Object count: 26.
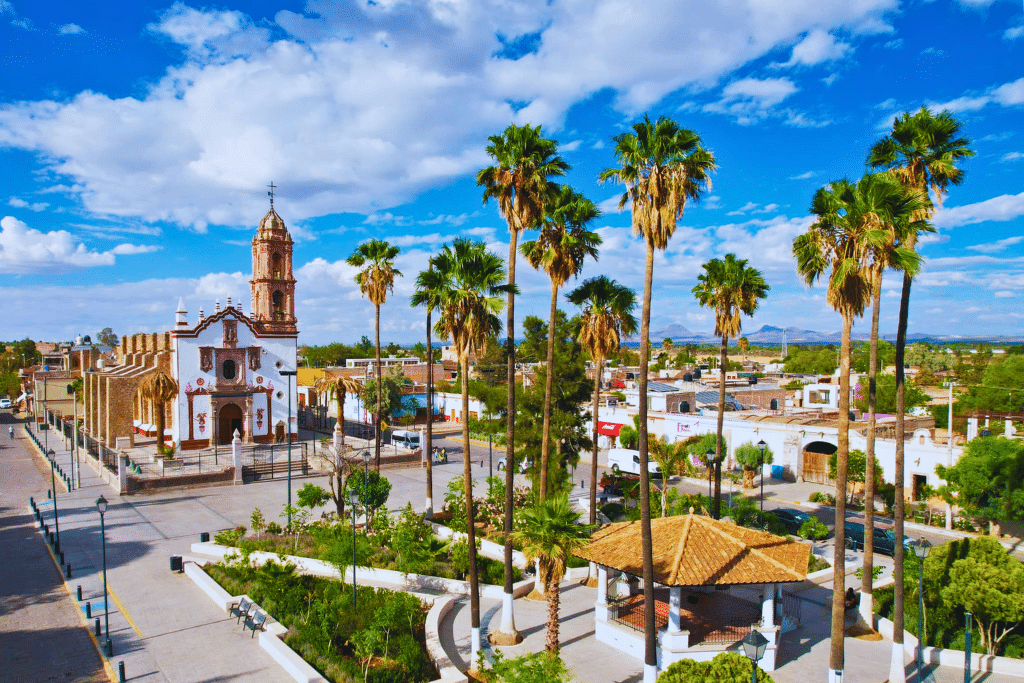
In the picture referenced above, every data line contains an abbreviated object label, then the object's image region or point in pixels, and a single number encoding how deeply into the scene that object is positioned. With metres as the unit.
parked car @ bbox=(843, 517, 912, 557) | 24.00
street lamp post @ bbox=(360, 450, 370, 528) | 22.76
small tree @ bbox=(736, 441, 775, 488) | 36.28
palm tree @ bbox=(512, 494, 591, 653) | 13.99
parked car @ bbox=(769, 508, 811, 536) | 26.59
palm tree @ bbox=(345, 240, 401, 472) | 30.69
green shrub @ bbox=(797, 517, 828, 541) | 24.41
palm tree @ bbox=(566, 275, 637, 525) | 20.83
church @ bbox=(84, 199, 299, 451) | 41.94
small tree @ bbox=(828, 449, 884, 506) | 31.28
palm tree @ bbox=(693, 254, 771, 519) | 23.78
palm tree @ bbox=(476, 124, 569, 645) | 16.97
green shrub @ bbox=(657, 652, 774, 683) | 10.66
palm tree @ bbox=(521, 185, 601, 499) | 18.14
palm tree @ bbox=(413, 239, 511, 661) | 15.98
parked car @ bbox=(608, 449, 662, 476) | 37.56
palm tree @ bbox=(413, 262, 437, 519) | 16.61
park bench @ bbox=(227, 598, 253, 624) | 16.88
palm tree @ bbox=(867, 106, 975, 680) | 14.71
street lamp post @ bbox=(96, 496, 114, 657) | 14.93
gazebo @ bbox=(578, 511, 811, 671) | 14.67
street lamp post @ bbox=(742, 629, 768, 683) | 10.06
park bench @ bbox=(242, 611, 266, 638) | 16.34
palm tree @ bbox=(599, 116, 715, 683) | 13.58
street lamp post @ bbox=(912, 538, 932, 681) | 14.20
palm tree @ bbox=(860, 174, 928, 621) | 13.13
